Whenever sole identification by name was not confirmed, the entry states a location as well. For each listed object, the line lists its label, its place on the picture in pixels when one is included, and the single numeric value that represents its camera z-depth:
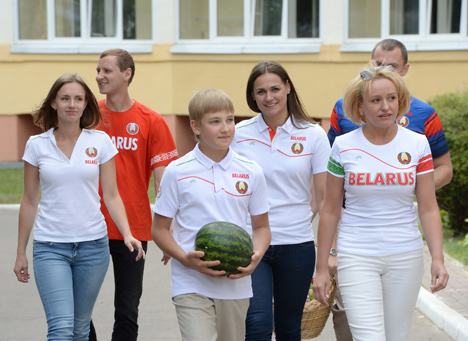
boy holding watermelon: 8.16
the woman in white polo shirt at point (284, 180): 9.63
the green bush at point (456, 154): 20.18
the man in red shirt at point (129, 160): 10.92
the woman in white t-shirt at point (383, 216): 8.39
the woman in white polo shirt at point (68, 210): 9.37
